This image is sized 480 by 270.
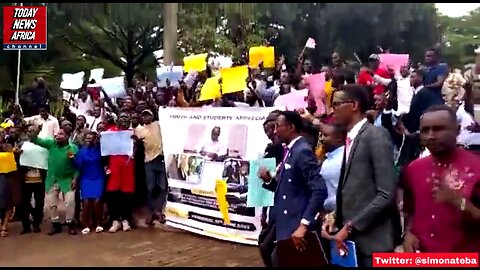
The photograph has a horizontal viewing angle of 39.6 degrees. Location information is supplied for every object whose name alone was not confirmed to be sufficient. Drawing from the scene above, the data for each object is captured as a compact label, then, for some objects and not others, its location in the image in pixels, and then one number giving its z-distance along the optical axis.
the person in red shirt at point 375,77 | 7.70
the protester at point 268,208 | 5.01
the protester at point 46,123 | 9.93
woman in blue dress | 8.65
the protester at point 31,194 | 8.84
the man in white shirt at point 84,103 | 11.08
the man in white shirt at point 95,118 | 9.80
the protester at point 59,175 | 8.73
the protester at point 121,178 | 8.68
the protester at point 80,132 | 8.90
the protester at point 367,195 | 3.52
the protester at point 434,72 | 7.26
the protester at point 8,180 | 8.70
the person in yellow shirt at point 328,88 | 6.75
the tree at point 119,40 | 26.42
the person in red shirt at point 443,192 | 3.01
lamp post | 12.65
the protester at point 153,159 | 8.66
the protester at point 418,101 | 7.22
